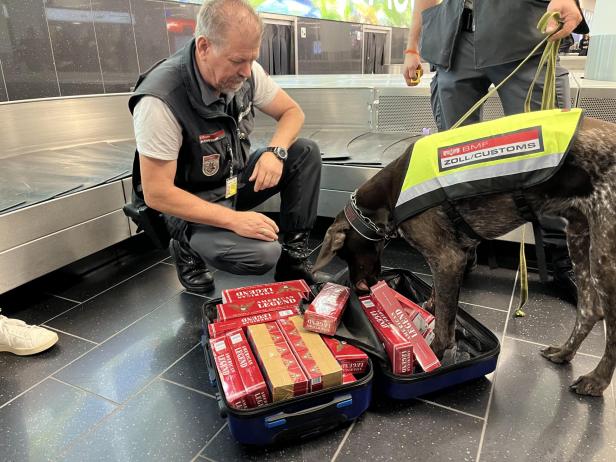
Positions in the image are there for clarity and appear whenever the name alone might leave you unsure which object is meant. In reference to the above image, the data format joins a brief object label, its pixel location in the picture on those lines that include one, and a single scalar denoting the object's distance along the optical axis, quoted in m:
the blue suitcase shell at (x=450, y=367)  1.55
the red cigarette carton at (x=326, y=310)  1.65
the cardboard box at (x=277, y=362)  1.39
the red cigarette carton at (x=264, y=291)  1.91
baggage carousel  2.29
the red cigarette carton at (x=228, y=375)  1.38
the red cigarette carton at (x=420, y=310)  1.81
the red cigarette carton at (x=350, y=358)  1.54
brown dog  1.44
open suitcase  1.38
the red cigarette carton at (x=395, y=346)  1.53
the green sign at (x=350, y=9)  7.16
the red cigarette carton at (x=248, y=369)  1.39
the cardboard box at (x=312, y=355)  1.43
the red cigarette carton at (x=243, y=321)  1.71
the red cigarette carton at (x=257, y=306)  1.81
